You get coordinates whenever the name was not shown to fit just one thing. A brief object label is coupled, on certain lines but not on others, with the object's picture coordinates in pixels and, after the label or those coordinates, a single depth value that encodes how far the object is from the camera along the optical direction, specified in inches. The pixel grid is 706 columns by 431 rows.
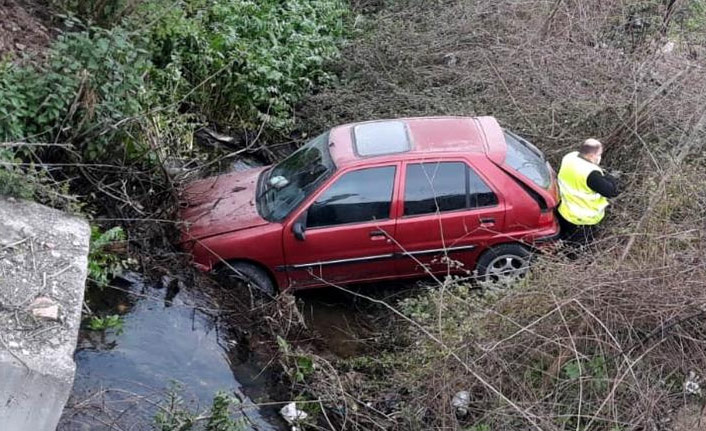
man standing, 317.7
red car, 309.9
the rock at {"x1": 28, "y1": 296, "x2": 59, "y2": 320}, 197.0
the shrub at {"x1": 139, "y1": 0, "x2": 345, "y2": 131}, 418.6
